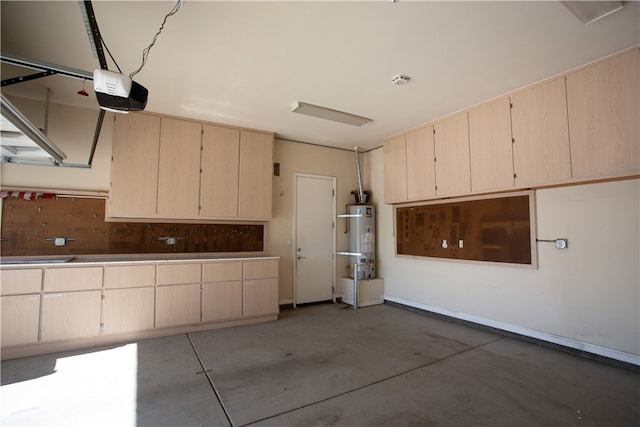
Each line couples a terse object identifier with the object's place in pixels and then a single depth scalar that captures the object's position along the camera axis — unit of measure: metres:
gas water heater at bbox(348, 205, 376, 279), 5.55
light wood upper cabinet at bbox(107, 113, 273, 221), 3.97
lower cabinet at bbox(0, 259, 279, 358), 3.18
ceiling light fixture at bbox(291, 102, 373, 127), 3.96
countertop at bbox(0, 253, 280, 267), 3.46
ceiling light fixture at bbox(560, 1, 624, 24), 2.19
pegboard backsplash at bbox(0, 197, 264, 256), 3.62
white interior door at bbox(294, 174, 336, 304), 5.43
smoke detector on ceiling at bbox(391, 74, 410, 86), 3.22
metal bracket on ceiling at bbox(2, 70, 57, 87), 2.13
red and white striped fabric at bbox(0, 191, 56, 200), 3.57
